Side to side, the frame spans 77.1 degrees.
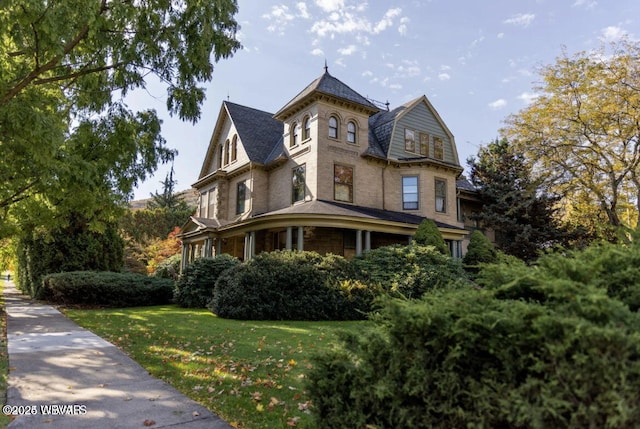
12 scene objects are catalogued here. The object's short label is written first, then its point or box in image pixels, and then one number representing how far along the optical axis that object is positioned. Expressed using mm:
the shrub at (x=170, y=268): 26720
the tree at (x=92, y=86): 7309
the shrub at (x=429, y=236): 17562
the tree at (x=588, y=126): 20000
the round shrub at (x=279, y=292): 12141
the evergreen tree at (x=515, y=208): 24812
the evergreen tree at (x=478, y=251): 18312
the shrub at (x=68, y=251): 18547
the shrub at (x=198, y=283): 15523
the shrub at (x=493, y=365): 1904
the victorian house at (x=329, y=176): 19078
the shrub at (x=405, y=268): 13483
